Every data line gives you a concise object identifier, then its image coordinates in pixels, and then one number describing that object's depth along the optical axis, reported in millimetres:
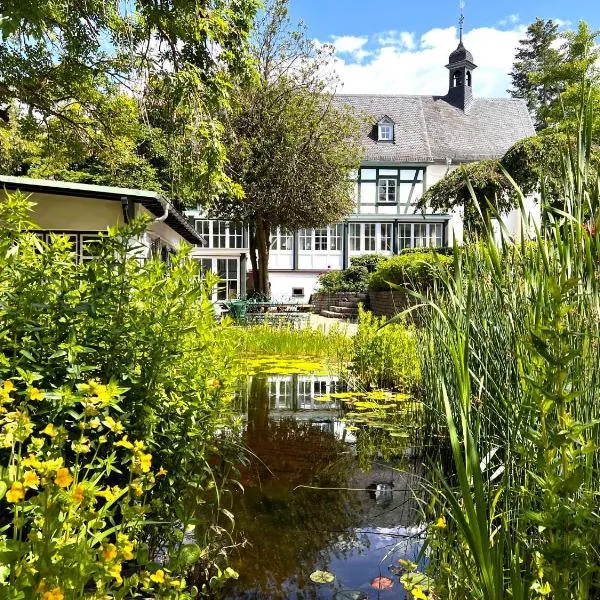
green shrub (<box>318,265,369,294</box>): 22781
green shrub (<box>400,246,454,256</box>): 20148
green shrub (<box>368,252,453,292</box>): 13930
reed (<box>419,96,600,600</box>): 1200
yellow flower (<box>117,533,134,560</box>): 1269
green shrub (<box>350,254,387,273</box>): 25469
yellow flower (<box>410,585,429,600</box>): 1567
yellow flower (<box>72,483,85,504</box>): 1086
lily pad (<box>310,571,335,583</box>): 2279
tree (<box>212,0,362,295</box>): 18047
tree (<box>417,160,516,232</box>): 17969
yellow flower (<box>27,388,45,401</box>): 1308
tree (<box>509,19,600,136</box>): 39906
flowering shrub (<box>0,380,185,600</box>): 1076
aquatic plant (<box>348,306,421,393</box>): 6121
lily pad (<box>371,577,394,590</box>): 2262
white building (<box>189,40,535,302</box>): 29703
